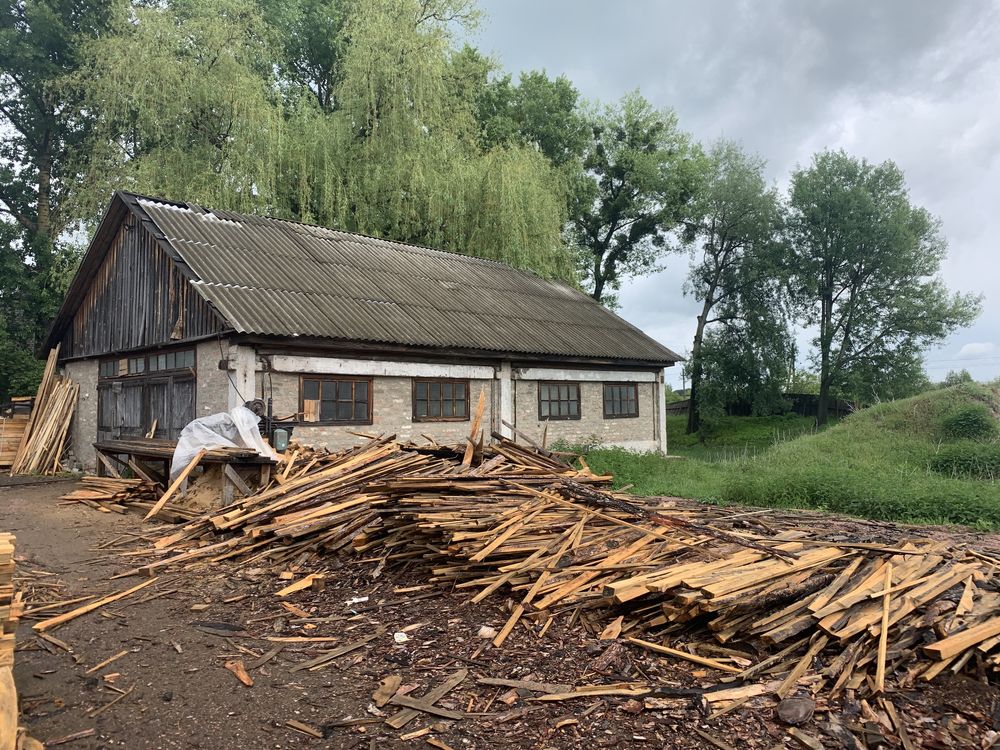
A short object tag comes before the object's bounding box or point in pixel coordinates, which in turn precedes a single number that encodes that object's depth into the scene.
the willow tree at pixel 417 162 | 22.61
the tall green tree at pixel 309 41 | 28.30
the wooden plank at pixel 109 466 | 12.69
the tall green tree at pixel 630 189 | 34.22
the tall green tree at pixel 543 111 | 34.62
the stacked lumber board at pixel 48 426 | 17.59
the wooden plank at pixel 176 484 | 9.48
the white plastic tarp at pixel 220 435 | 10.11
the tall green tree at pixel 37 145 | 25.14
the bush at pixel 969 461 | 14.51
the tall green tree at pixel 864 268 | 31.98
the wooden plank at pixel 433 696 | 4.17
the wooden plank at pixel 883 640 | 4.34
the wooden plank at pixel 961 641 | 4.57
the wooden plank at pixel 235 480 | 9.62
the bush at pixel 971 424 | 17.38
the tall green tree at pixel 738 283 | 32.22
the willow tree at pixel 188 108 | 21.08
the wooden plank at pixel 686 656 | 4.61
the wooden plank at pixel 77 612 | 5.77
